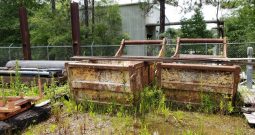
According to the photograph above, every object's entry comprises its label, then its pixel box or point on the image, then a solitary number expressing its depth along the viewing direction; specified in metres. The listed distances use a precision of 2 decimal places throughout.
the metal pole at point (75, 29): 6.04
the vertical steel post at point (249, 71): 3.96
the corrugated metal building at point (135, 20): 16.84
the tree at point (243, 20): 9.55
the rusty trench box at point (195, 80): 3.03
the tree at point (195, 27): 13.99
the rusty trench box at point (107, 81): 3.09
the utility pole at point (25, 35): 6.60
